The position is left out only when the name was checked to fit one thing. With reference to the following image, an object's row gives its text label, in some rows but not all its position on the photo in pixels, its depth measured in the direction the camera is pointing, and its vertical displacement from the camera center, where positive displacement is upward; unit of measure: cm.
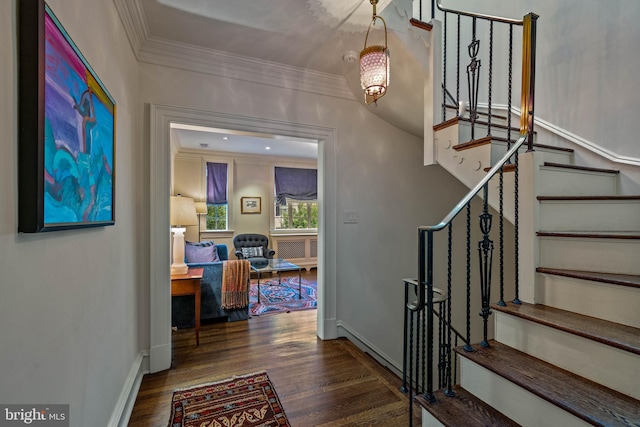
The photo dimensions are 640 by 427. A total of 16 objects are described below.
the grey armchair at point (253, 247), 597 -70
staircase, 109 -47
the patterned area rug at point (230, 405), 178 -127
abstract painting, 78 +28
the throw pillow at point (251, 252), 600 -78
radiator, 679 -80
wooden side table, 278 -70
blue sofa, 340 -104
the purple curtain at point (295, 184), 698 +77
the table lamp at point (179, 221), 309 -7
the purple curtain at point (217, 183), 632 +70
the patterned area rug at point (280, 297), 413 -135
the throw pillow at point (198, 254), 461 -63
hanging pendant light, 174 +89
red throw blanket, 357 -87
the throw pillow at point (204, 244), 509 -52
